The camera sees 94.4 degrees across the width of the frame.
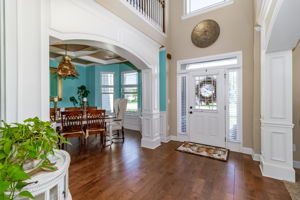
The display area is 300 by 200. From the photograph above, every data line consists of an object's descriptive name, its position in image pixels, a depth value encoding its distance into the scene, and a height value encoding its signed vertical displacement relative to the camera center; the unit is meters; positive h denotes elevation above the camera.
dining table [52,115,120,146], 3.39 -0.56
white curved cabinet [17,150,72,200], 0.84 -0.54
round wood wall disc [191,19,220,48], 3.58 +1.77
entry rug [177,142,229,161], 3.04 -1.22
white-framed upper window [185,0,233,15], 3.59 +2.63
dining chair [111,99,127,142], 3.98 -0.43
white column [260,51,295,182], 2.20 -0.30
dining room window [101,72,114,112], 6.09 +0.49
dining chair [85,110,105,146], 3.30 -0.54
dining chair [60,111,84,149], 3.03 -0.54
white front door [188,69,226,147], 3.55 -0.19
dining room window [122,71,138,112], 5.72 +0.48
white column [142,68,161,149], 3.61 -0.26
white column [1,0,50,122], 1.23 +0.39
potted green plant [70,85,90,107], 5.70 +0.30
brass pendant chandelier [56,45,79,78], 3.44 +0.80
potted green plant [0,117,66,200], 0.63 -0.29
